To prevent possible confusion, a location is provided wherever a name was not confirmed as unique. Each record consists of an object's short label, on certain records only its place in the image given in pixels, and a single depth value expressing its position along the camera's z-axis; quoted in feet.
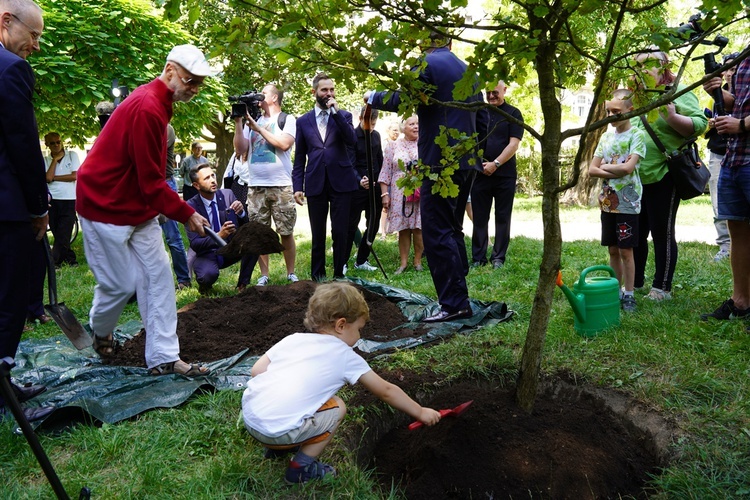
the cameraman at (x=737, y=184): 14.08
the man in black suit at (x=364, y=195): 23.56
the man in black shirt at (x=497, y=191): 24.71
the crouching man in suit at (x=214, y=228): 21.44
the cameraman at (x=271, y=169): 22.39
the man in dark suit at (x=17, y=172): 10.66
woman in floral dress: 25.49
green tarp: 11.14
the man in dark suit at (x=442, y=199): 15.78
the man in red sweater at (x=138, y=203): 12.16
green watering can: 14.10
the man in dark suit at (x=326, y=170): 21.86
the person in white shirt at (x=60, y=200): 28.94
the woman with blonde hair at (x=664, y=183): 16.24
